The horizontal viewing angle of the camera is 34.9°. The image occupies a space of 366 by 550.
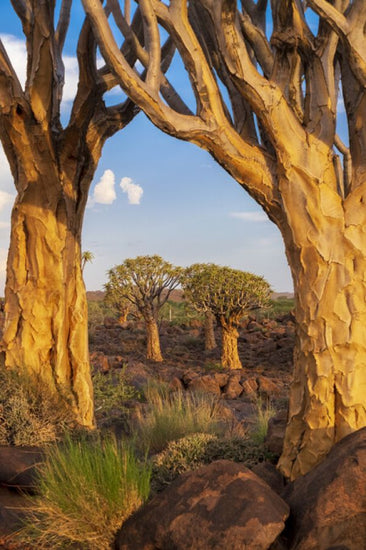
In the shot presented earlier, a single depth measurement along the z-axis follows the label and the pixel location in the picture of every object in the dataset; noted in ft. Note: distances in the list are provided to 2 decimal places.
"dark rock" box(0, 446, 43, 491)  19.48
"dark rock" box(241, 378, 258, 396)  46.01
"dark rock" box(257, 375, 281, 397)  46.76
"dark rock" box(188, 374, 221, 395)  45.73
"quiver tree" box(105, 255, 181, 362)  69.72
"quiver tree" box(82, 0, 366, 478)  17.30
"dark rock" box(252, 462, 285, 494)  17.13
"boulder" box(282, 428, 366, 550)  11.91
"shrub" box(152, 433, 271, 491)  18.76
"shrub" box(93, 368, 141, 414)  35.81
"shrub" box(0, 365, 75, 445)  22.99
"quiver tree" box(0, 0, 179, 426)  27.02
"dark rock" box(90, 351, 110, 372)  53.16
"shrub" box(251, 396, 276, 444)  24.21
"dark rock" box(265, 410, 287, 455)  20.44
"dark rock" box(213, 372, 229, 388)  47.37
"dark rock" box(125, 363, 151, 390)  45.25
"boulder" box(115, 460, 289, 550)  11.97
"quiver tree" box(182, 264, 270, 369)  63.46
